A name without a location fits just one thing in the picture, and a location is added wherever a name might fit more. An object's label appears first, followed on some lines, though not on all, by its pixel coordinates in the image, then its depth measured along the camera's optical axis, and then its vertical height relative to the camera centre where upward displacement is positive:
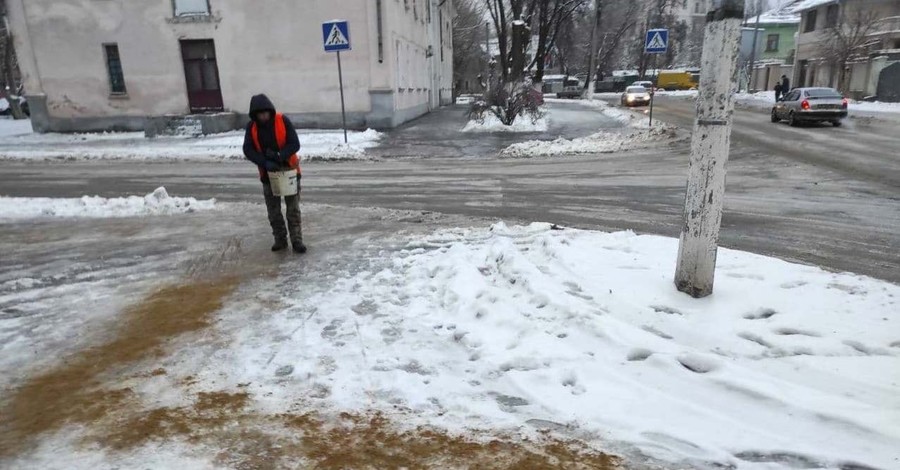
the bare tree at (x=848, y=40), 36.75 +3.08
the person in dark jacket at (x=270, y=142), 5.87 -0.42
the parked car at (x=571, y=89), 63.59 +0.55
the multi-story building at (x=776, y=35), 67.69 +6.59
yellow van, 66.54 +1.20
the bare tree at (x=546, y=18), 33.91 +4.71
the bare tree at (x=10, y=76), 33.97 +2.34
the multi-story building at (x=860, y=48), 35.50 +2.65
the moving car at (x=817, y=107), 21.02 -0.74
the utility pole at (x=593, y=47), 42.97 +3.69
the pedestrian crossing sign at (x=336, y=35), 14.29 +1.65
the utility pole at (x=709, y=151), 3.74 -0.42
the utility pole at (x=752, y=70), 51.75 +1.89
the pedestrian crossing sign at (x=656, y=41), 18.64 +1.66
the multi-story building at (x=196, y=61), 21.42 +1.69
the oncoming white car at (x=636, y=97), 38.81 -0.32
